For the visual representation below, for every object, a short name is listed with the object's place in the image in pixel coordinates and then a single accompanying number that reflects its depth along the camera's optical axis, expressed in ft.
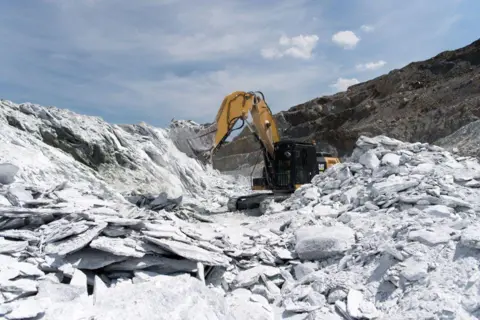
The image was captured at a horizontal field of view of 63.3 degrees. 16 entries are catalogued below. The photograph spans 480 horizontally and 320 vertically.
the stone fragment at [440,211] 18.38
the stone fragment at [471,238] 13.48
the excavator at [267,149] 31.83
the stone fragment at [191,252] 15.19
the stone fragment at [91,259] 13.92
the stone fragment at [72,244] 13.83
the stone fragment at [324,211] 24.23
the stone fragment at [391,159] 27.39
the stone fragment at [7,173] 20.48
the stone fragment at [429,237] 14.76
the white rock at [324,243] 17.78
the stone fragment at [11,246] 13.50
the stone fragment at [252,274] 16.30
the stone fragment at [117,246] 14.15
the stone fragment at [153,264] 14.52
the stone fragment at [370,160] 29.10
